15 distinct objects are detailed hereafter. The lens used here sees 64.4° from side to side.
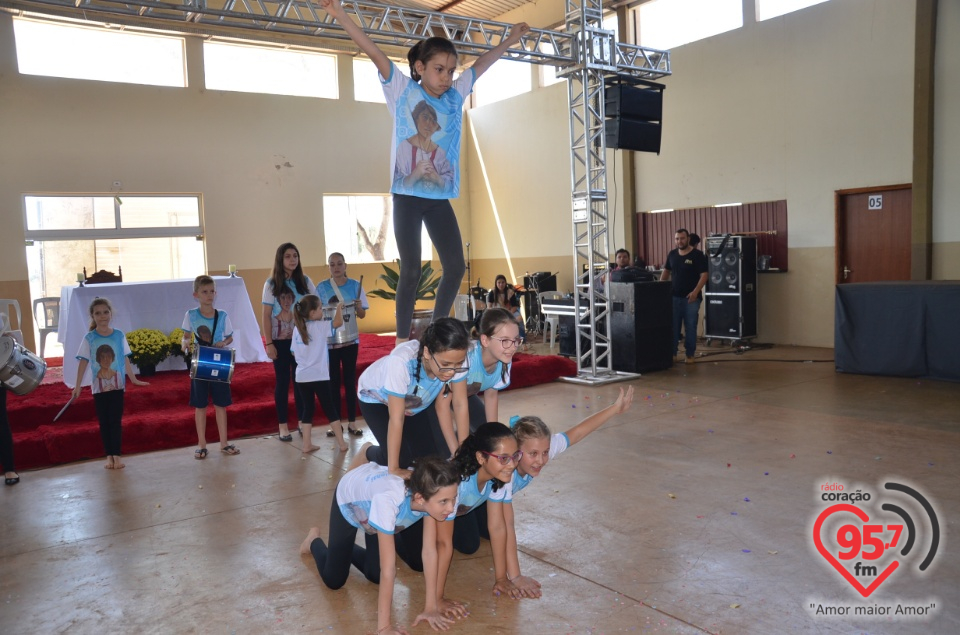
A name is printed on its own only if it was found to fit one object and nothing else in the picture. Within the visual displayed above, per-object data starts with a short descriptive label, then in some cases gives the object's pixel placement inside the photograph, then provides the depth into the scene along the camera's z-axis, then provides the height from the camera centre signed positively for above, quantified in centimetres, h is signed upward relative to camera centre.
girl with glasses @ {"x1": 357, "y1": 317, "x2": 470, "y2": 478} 275 -50
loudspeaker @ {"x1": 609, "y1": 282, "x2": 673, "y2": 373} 818 -72
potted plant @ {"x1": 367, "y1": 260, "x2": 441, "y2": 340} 1158 -27
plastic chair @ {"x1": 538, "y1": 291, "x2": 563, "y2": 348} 1062 -82
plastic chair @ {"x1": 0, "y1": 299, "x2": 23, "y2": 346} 907 -28
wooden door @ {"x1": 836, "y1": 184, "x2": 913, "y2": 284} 859 +21
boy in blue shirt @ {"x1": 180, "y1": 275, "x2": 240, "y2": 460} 515 -41
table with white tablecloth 724 -33
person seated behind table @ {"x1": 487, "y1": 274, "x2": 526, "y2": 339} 1044 -43
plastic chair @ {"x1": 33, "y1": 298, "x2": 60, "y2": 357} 1066 -46
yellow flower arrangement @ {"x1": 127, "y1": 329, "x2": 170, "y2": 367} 727 -67
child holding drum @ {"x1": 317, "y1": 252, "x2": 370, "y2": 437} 553 -33
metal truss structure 660 +207
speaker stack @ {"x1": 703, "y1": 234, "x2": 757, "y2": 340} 964 -37
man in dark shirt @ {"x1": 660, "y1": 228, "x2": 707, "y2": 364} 875 -26
